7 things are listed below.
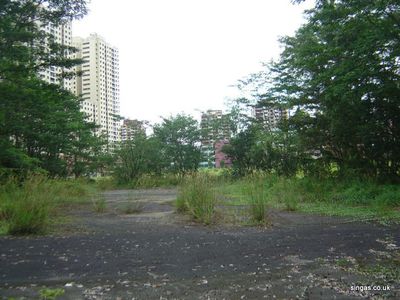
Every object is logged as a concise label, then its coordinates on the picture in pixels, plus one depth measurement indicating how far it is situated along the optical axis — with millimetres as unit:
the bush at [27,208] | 5945
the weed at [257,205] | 6988
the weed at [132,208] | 8992
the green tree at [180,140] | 27344
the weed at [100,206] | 9156
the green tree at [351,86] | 8766
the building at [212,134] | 24406
